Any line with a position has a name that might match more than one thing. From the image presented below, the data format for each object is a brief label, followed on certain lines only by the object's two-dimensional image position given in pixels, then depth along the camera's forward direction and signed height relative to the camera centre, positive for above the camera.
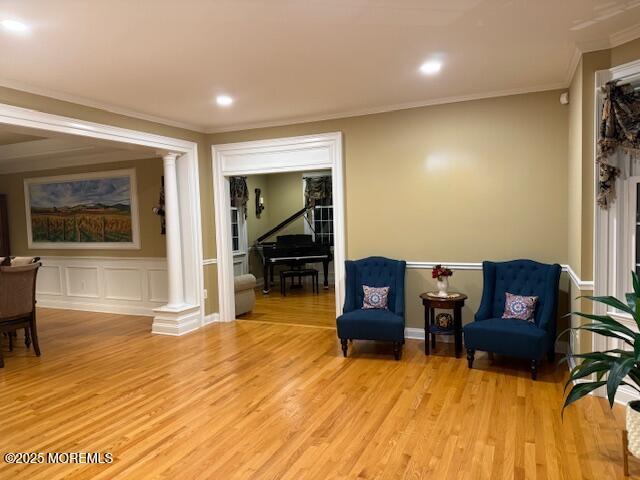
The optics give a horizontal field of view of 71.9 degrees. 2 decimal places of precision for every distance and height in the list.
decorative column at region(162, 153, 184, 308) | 5.55 -0.08
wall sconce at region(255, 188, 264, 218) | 9.35 +0.44
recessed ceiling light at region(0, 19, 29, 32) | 2.62 +1.25
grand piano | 8.38 -0.58
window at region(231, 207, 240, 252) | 8.76 -0.05
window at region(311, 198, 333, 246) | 9.32 +0.03
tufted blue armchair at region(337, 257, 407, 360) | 4.26 -0.91
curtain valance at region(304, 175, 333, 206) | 9.20 +0.69
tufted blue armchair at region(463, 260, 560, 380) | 3.66 -0.92
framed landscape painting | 6.70 +0.31
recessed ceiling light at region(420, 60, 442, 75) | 3.56 +1.26
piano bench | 8.11 -0.97
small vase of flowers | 4.42 -0.59
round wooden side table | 4.27 -0.92
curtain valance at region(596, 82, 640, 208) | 2.97 +0.51
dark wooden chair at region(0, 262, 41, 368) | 4.48 -0.70
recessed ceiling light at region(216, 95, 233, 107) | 4.36 +1.27
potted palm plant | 2.19 -0.77
